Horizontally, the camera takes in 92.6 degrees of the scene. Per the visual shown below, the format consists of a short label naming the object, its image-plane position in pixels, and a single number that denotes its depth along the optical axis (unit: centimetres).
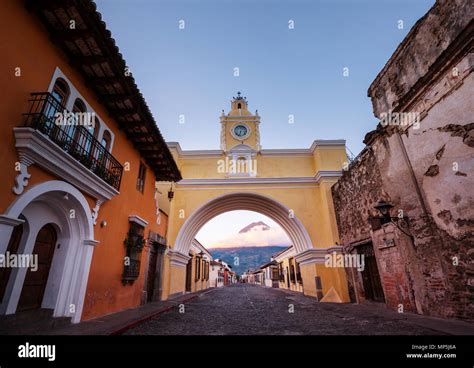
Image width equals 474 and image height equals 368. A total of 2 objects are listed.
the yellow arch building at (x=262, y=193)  1314
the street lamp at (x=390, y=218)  592
